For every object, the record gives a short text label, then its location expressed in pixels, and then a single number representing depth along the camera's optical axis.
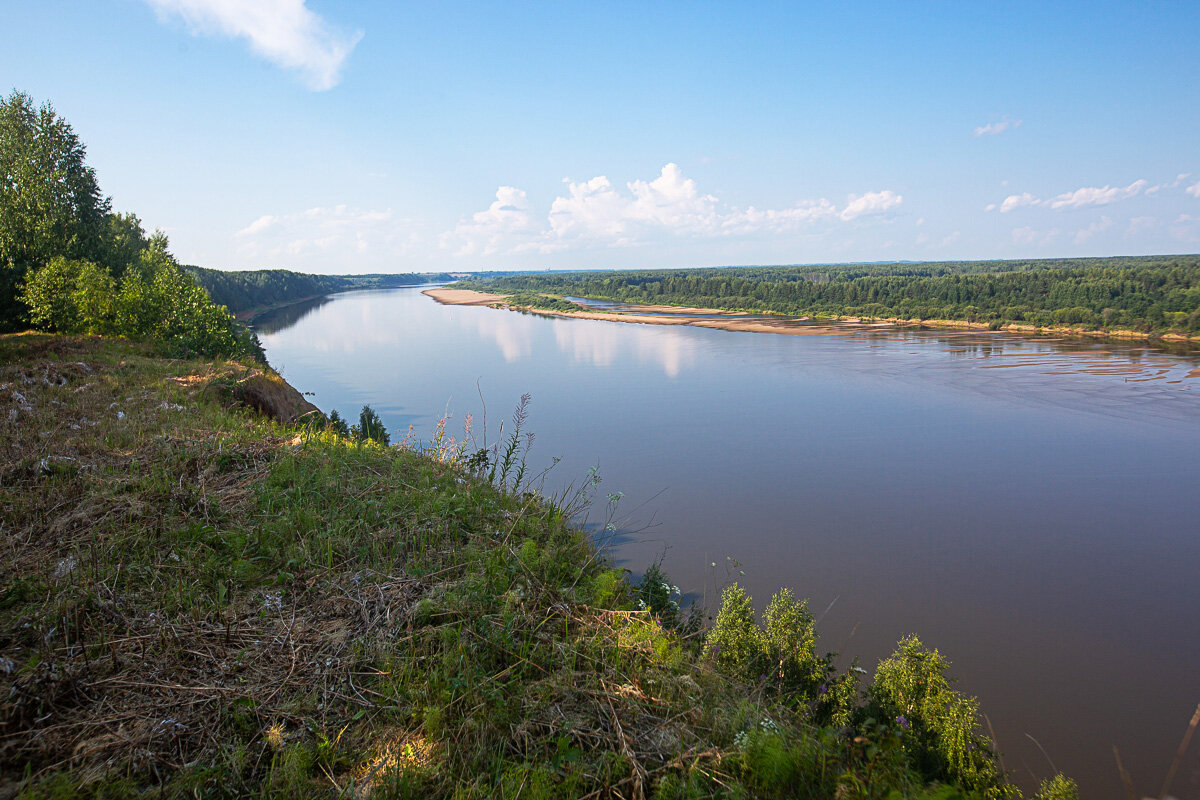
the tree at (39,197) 19.00
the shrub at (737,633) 7.12
